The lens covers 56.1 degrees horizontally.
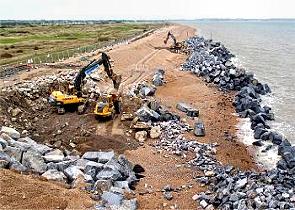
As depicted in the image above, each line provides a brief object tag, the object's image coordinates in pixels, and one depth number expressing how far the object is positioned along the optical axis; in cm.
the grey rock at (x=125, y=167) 1219
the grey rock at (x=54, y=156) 1218
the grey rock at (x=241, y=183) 1099
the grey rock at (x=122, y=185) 1138
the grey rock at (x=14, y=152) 1176
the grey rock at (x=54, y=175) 1118
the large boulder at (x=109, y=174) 1145
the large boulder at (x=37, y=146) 1259
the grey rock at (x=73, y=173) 1140
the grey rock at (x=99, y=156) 1244
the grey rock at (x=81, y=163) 1203
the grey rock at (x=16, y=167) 1122
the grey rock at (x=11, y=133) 1356
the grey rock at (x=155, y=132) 1583
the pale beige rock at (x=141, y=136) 1554
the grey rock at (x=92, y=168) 1170
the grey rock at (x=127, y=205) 1026
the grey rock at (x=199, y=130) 1640
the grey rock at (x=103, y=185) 1098
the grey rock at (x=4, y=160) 1112
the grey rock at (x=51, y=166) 1177
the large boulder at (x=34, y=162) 1152
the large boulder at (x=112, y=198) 1037
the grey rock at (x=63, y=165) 1179
